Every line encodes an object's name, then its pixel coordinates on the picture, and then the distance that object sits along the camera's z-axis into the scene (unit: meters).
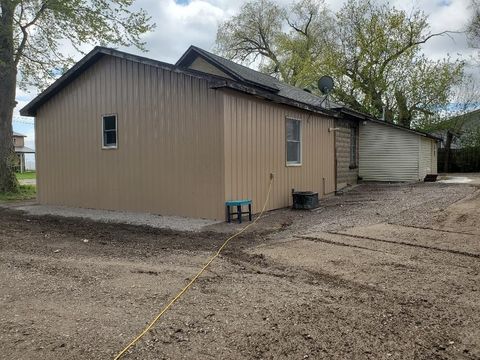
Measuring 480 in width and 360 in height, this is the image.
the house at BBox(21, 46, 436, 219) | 8.55
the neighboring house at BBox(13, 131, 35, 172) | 42.94
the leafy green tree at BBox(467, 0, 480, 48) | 25.31
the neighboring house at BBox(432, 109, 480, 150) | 27.00
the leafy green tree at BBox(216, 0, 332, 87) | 32.41
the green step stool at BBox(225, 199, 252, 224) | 8.30
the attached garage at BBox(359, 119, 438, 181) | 16.97
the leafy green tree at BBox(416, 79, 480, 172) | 26.00
